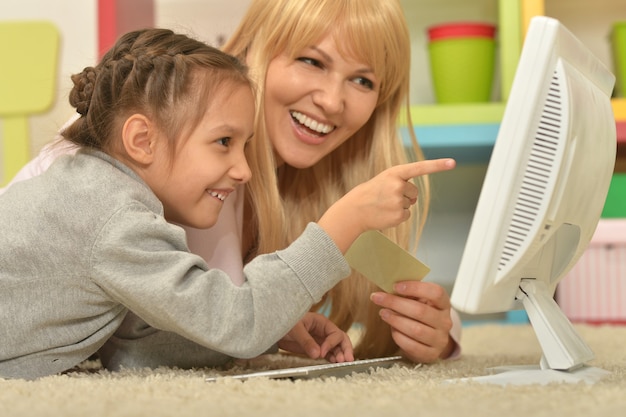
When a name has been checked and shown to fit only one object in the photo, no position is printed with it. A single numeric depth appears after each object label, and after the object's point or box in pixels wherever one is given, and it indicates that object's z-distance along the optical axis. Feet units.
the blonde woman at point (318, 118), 5.97
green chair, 8.54
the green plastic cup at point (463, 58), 7.97
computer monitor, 4.67
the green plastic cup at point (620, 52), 8.07
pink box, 7.82
